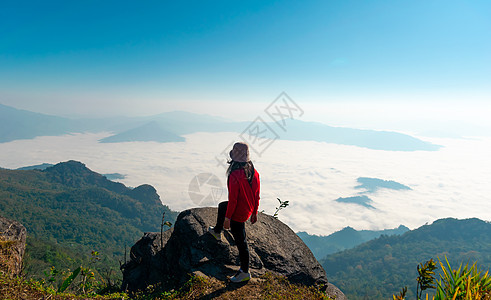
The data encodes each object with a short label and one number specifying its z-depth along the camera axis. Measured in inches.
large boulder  221.5
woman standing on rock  184.1
